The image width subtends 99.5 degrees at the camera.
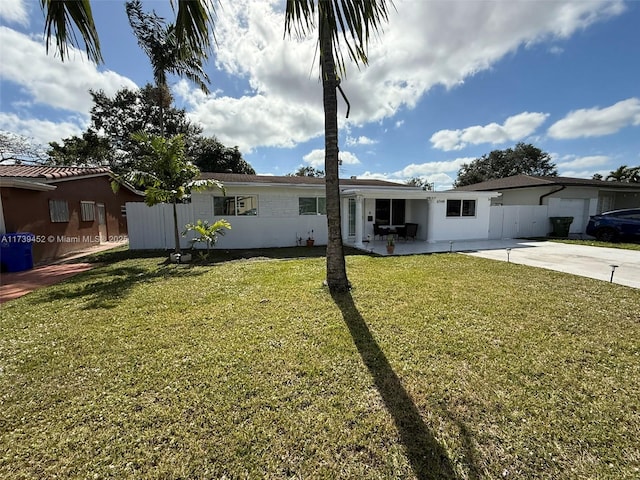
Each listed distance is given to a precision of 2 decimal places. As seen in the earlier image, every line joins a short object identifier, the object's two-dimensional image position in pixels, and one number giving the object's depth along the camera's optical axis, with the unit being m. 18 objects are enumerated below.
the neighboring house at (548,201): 16.00
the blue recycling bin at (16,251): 8.16
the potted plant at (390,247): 10.67
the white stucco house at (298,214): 12.20
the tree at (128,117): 24.08
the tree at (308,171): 52.54
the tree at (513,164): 39.56
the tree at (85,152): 24.44
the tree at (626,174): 28.47
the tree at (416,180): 53.33
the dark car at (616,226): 13.20
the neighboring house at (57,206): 8.92
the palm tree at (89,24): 2.40
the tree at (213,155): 27.38
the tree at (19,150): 22.41
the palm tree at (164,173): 9.41
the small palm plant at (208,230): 9.79
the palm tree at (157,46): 13.89
